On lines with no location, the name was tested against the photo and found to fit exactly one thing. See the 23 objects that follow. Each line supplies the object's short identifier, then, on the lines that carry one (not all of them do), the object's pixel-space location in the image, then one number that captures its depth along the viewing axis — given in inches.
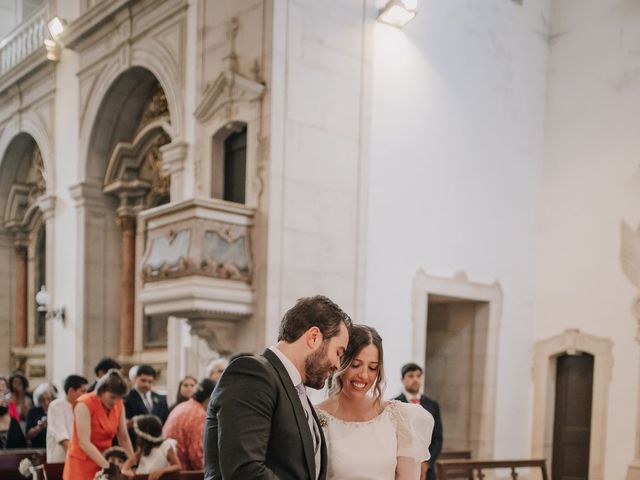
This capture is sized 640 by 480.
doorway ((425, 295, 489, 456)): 363.9
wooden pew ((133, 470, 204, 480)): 169.5
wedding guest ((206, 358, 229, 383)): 258.9
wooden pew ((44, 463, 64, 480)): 193.0
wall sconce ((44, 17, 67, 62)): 442.3
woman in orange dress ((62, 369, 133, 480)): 179.2
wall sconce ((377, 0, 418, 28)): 306.4
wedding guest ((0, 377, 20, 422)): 284.7
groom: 70.4
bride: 93.8
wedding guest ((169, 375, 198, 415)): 256.2
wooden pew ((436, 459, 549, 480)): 210.1
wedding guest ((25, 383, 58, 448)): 278.4
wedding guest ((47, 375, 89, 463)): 215.3
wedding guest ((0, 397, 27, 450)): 262.1
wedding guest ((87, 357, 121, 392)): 252.2
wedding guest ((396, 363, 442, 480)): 245.0
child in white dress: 181.9
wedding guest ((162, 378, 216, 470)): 200.1
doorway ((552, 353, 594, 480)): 370.9
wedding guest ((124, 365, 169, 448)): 261.0
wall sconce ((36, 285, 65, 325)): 441.1
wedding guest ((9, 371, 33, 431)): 331.9
